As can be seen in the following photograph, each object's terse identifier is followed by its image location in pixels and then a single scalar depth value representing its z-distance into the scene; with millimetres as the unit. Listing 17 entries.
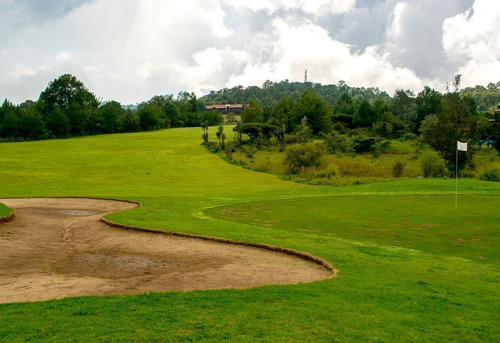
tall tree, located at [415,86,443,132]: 103688
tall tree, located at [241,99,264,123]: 104488
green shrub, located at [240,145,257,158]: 72525
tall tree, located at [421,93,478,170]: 49797
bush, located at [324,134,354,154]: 73806
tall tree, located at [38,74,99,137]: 104956
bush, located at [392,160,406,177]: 47844
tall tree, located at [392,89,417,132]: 106188
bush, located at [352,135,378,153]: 75250
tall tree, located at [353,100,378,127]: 102125
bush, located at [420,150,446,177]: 45875
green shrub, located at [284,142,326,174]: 54438
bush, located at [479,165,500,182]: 40812
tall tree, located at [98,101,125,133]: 114500
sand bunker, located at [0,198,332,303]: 10242
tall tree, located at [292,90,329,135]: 100562
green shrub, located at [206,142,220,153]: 79275
